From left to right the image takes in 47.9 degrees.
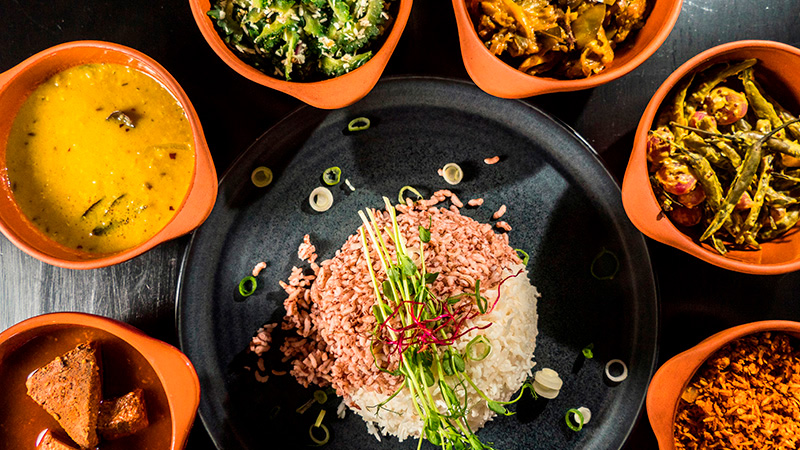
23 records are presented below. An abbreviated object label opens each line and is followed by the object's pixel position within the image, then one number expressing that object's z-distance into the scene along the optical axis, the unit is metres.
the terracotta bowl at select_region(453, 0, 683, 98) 0.46
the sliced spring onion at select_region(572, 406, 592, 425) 0.52
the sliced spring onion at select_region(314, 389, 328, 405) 0.51
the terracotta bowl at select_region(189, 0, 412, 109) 0.46
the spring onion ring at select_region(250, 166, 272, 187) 0.52
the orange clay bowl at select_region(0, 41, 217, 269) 0.47
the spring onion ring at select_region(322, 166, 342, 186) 0.52
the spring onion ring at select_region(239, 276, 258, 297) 0.52
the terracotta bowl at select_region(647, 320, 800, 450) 0.48
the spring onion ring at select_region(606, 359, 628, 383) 0.52
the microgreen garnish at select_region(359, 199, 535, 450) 0.49
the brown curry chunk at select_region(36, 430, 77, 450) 0.48
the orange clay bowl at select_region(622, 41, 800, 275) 0.46
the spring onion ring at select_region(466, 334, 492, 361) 0.49
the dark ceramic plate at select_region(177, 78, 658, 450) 0.52
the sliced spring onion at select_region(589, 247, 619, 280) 0.52
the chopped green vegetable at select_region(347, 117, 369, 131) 0.52
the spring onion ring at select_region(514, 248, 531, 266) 0.52
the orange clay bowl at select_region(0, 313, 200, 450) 0.48
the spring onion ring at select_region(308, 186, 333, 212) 0.52
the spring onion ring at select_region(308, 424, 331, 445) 0.52
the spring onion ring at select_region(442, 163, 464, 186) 0.52
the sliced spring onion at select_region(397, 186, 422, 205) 0.52
